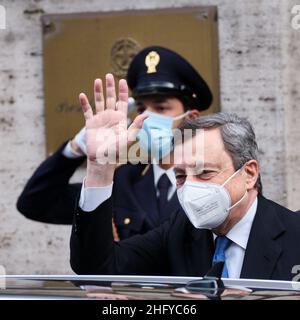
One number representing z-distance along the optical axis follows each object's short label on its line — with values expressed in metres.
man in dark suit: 6.29
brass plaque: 10.70
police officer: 8.57
